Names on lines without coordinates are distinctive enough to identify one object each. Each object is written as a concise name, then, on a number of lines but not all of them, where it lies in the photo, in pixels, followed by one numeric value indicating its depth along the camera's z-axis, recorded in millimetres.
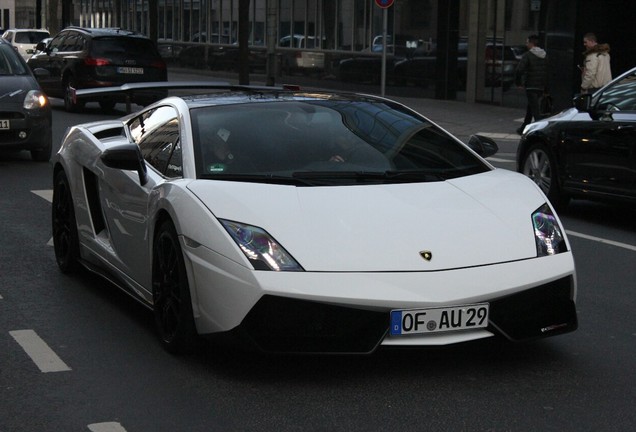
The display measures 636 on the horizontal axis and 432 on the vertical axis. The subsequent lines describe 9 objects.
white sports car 5375
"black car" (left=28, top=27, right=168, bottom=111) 26734
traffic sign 23800
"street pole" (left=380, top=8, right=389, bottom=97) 23819
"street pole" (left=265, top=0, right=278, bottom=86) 32156
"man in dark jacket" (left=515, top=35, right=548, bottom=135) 22547
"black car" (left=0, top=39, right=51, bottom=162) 15797
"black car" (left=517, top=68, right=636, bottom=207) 11062
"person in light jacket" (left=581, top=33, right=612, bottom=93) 20438
